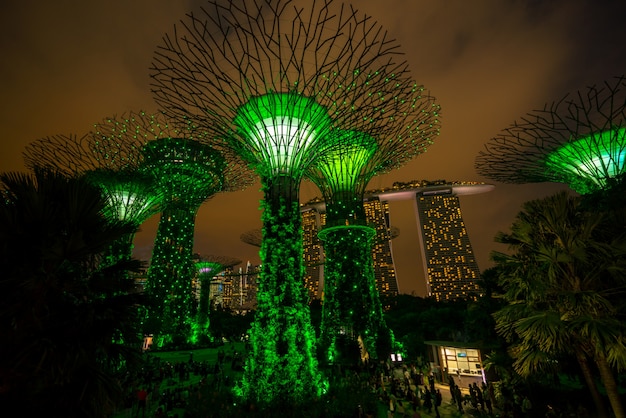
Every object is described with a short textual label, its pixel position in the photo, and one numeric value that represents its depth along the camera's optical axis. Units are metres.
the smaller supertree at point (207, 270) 43.25
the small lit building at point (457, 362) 14.58
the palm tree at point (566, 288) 6.94
